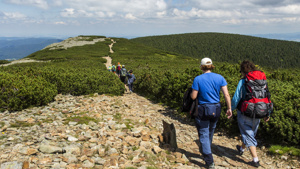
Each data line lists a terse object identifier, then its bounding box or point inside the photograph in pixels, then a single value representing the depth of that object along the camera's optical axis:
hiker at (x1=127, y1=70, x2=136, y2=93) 16.43
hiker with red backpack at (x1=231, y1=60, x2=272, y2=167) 4.56
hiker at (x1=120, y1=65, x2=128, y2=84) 18.03
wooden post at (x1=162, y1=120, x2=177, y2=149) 5.64
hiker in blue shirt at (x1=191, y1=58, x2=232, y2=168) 4.48
